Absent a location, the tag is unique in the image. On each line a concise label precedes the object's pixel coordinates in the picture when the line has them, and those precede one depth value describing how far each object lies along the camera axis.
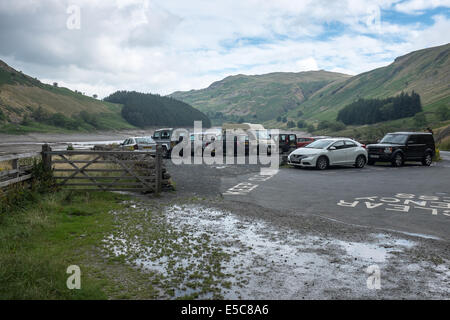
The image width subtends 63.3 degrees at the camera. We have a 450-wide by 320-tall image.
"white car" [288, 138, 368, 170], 19.92
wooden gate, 11.23
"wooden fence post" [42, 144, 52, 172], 10.91
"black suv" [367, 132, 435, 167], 22.00
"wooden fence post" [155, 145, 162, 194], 11.69
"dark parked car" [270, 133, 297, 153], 30.98
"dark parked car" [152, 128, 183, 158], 27.13
